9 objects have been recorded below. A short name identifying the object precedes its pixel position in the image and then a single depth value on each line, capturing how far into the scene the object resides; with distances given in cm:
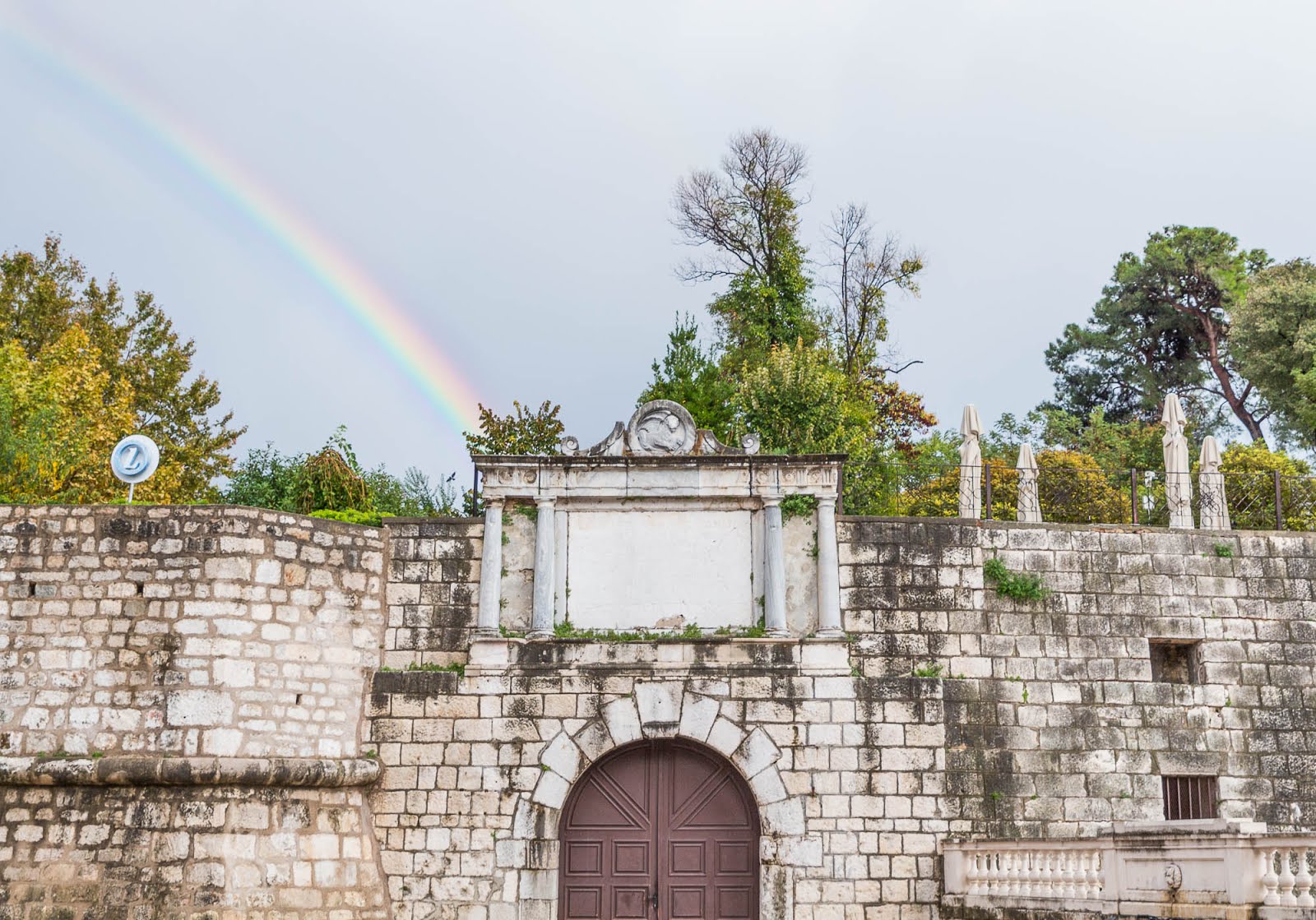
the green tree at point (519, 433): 2050
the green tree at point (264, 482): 1944
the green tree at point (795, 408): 1883
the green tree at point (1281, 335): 2508
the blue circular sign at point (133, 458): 1201
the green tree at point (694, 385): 2209
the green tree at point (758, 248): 2438
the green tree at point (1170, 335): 3064
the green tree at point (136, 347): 2258
